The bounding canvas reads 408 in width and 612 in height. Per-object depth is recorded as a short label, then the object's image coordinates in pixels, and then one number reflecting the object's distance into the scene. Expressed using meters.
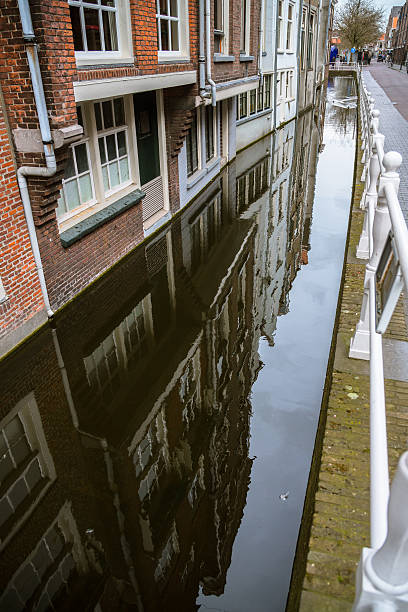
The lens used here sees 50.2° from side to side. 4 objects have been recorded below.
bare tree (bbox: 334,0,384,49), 59.81
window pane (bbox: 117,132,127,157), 7.45
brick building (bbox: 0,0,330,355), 4.61
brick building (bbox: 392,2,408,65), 61.99
